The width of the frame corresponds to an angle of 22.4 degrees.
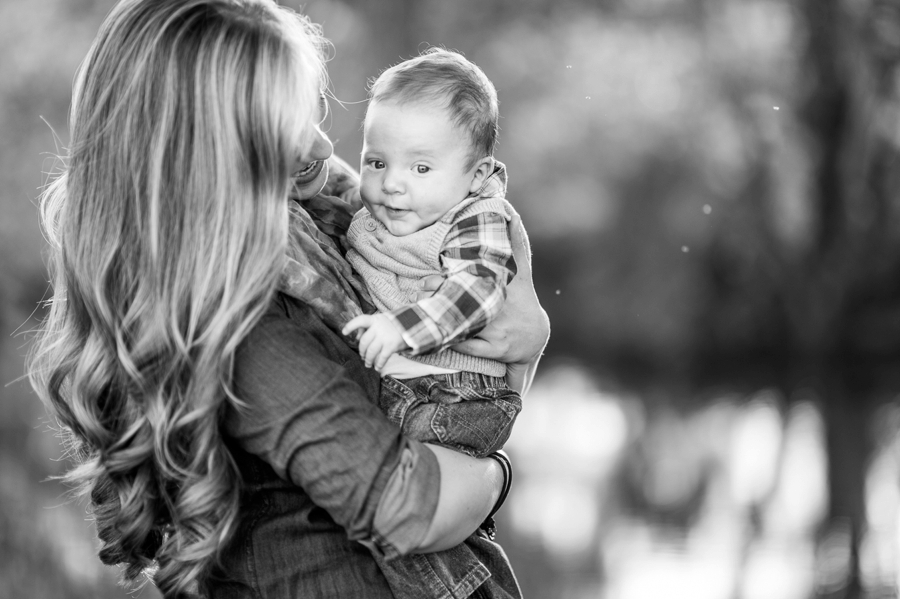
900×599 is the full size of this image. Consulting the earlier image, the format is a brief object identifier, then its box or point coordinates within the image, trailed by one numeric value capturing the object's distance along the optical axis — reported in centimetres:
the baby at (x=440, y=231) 175
